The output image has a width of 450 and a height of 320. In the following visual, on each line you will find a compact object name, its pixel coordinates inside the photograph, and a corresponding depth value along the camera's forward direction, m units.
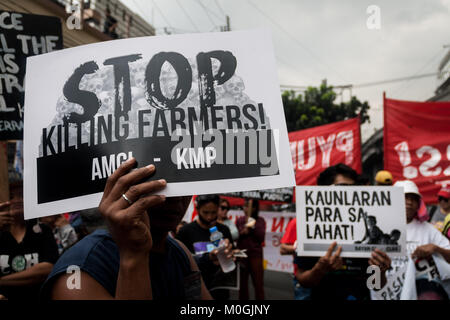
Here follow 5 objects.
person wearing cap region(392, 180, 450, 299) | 2.89
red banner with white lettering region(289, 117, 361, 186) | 6.18
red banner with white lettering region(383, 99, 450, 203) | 4.94
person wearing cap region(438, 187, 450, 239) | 4.94
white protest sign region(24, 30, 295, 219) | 1.17
